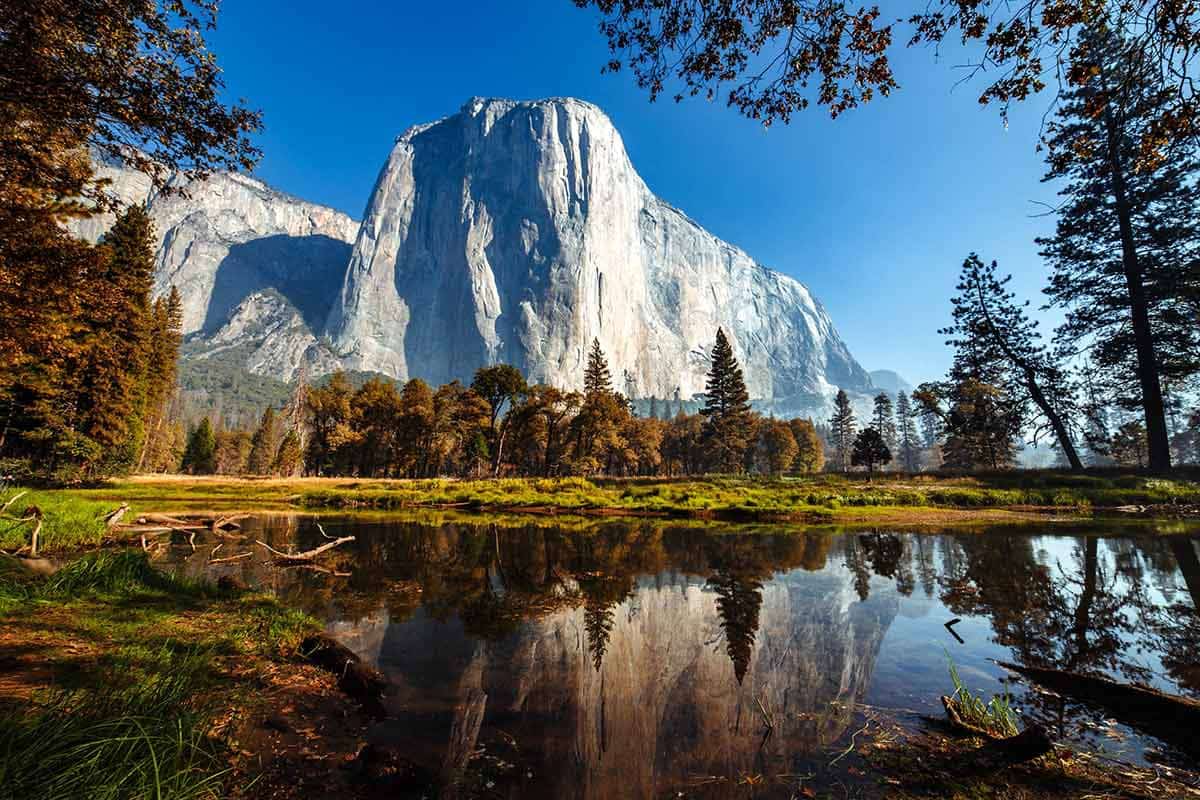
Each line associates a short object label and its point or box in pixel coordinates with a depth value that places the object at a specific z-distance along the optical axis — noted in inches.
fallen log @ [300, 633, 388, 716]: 204.2
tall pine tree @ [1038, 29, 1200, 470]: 979.3
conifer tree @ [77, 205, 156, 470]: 1259.2
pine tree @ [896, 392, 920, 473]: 4118.9
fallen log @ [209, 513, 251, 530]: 729.6
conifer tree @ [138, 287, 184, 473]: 1679.4
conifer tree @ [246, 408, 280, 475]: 3314.5
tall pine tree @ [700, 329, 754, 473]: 2325.3
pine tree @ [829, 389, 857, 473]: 3754.2
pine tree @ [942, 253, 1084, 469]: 1136.2
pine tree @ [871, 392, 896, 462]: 3646.7
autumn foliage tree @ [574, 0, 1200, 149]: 164.2
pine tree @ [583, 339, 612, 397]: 2421.3
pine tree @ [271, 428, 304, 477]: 2383.1
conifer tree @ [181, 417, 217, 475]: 3043.8
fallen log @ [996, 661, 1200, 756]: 155.2
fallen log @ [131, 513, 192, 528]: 660.4
